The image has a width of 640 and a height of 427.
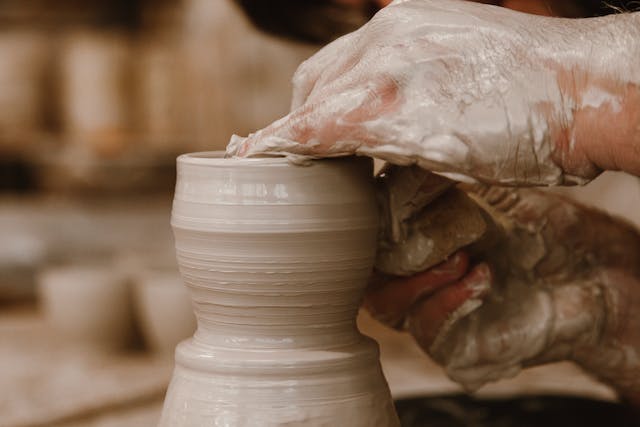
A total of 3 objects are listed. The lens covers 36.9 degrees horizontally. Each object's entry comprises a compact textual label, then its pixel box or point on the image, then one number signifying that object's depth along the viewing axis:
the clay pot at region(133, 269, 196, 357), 2.50
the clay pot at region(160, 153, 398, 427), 1.06
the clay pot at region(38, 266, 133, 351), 2.62
